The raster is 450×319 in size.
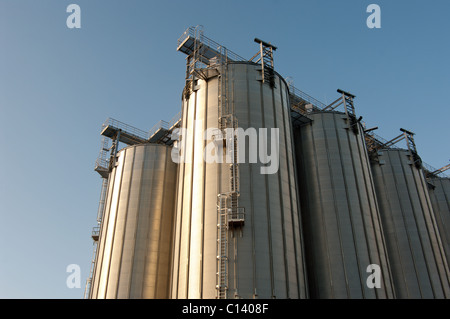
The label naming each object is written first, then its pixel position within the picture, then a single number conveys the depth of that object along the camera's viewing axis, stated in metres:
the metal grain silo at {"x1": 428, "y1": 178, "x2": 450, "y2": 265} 54.91
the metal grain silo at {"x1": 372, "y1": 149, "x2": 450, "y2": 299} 41.81
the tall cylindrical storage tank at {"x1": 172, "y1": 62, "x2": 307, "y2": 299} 26.62
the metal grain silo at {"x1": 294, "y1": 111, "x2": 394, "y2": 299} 34.09
